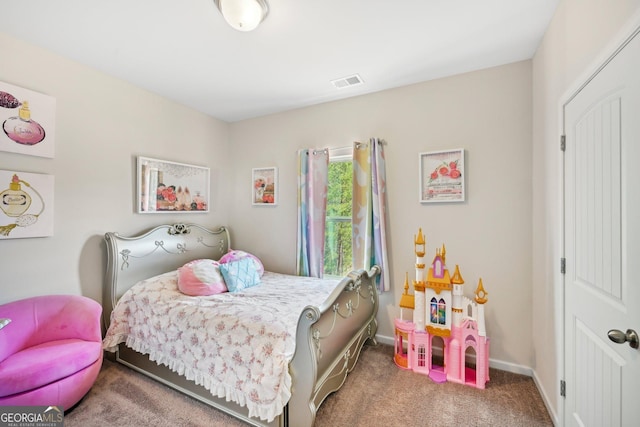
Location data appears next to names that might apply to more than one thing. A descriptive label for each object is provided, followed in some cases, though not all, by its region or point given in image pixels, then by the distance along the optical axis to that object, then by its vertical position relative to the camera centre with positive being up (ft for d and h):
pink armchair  5.03 -3.04
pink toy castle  6.80 -3.13
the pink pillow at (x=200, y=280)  7.36 -1.95
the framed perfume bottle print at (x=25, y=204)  6.13 +0.22
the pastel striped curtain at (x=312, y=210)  9.65 +0.15
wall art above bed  8.79 +1.01
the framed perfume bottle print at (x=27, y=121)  6.18 +2.33
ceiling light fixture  4.96 +4.03
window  9.73 -0.15
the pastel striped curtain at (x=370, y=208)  8.58 +0.21
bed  4.97 -2.78
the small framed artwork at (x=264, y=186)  10.87 +1.19
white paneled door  3.20 -0.47
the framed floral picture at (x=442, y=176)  7.74 +1.18
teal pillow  7.90 -1.95
